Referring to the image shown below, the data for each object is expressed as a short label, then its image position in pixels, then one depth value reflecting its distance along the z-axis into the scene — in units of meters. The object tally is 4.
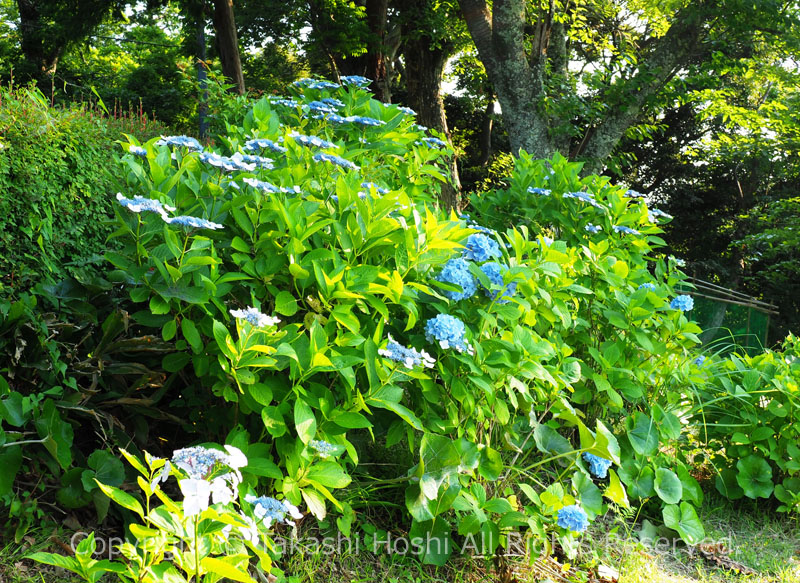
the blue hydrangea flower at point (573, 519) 2.47
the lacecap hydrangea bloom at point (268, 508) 1.78
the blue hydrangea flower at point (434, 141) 4.27
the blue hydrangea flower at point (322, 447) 2.05
